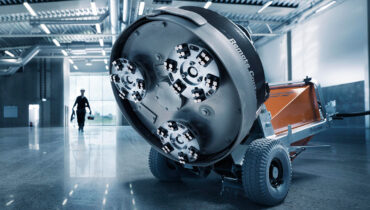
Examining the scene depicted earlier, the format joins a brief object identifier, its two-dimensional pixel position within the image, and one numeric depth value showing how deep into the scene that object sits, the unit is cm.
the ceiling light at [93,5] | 1038
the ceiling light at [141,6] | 993
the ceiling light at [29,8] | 1059
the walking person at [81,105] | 1071
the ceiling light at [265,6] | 1108
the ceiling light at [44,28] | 1251
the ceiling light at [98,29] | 1301
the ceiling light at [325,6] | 1102
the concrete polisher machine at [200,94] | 164
